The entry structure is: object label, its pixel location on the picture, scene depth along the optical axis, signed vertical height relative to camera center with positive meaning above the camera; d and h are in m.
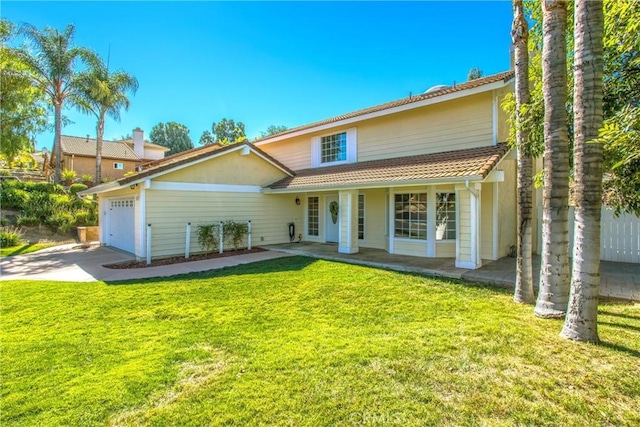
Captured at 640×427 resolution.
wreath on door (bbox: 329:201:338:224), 13.81 +0.09
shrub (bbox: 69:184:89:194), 21.22 +1.58
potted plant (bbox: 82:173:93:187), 25.19 +2.50
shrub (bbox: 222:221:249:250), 12.45 -0.82
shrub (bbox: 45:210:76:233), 17.08 -0.57
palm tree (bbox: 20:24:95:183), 20.22 +9.82
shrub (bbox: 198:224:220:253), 11.67 -0.96
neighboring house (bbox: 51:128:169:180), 30.81 +5.63
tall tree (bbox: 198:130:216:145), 61.61 +14.86
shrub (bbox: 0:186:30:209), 17.48 +0.66
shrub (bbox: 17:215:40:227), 16.47 -0.51
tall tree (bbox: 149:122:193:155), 58.62 +14.43
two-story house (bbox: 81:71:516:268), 9.52 +0.86
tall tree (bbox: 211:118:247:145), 59.72 +15.91
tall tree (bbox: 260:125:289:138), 61.72 +16.59
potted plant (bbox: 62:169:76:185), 24.22 +2.65
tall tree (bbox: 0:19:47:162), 18.83 +7.15
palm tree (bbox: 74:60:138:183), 21.59 +8.47
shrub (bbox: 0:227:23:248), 14.04 -1.26
